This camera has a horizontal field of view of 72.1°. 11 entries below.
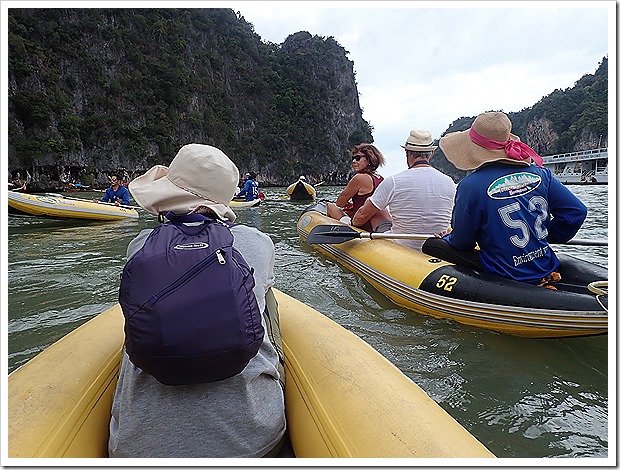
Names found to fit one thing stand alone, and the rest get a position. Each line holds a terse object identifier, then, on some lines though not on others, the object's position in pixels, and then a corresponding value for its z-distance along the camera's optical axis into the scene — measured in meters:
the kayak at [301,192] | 14.86
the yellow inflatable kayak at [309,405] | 0.95
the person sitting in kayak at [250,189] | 10.94
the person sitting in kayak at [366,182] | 4.05
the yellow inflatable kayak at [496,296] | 2.08
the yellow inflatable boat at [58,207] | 7.22
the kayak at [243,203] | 10.28
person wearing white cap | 0.97
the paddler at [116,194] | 8.95
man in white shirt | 3.20
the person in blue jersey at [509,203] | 2.10
